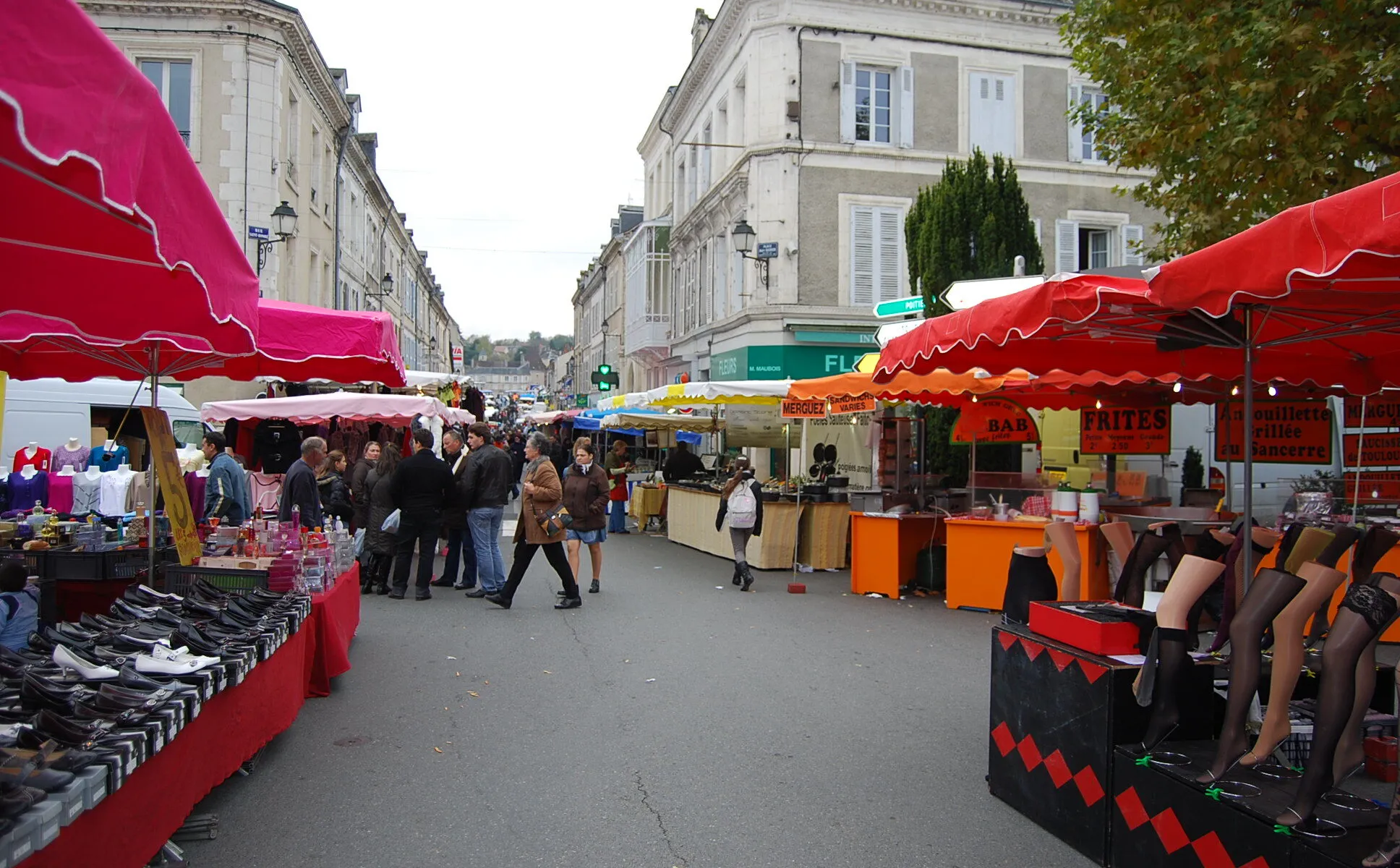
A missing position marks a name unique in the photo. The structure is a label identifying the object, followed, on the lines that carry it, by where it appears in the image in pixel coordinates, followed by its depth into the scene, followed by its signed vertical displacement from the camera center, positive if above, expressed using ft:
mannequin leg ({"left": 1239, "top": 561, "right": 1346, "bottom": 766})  10.76 -2.43
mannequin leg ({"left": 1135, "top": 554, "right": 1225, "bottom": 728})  12.09 -2.75
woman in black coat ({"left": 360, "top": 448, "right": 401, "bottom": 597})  33.99 -3.98
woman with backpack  36.42 -3.13
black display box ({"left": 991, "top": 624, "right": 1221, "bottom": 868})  12.41 -4.10
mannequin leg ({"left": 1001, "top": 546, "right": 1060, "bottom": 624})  16.22 -2.57
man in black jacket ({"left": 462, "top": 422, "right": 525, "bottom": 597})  33.35 -2.44
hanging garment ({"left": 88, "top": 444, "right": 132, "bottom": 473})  41.50 -1.53
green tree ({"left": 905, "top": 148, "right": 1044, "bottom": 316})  55.36 +12.21
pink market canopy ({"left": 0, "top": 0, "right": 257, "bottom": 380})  5.73 +1.91
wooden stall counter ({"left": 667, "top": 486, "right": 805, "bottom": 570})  41.28 -4.75
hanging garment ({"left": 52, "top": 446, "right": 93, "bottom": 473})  41.42 -1.51
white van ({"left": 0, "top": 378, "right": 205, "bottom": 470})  43.29 +0.77
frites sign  36.29 +0.21
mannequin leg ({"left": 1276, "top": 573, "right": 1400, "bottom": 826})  9.64 -2.51
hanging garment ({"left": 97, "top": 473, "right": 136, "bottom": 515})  33.76 -2.59
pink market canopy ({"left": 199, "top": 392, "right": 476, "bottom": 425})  42.24 +0.86
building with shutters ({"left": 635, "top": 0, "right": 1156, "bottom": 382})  70.85 +22.51
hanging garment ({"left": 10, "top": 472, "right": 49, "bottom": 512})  33.53 -2.44
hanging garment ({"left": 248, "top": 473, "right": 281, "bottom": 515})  40.75 -2.82
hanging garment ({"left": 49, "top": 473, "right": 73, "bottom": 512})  34.30 -2.50
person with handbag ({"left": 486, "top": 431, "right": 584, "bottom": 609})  30.89 -3.18
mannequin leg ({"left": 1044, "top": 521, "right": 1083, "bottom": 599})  16.01 -1.98
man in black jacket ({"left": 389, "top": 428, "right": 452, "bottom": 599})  32.24 -2.44
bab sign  38.65 +0.47
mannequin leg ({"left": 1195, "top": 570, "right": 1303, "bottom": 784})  10.91 -2.51
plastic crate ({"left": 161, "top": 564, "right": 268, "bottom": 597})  19.67 -3.20
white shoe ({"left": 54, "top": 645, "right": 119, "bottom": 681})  12.10 -3.14
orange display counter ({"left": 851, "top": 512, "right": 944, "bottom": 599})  35.06 -4.27
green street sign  35.06 +4.85
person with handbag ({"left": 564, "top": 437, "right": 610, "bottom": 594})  32.73 -2.19
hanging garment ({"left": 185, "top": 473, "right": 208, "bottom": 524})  29.78 -2.16
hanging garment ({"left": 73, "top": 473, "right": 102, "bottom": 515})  33.65 -2.42
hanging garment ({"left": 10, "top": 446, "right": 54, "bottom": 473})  37.47 -1.50
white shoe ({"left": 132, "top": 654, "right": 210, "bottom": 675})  12.62 -3.25
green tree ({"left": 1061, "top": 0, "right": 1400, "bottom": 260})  26.94 +10.27
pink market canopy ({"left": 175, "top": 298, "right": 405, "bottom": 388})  20.76 +1.78
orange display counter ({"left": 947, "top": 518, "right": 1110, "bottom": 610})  30.09 -4.12
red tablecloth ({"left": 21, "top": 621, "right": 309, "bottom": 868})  9.57 -4.43
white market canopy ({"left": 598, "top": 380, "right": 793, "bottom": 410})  41.68 +1.76
